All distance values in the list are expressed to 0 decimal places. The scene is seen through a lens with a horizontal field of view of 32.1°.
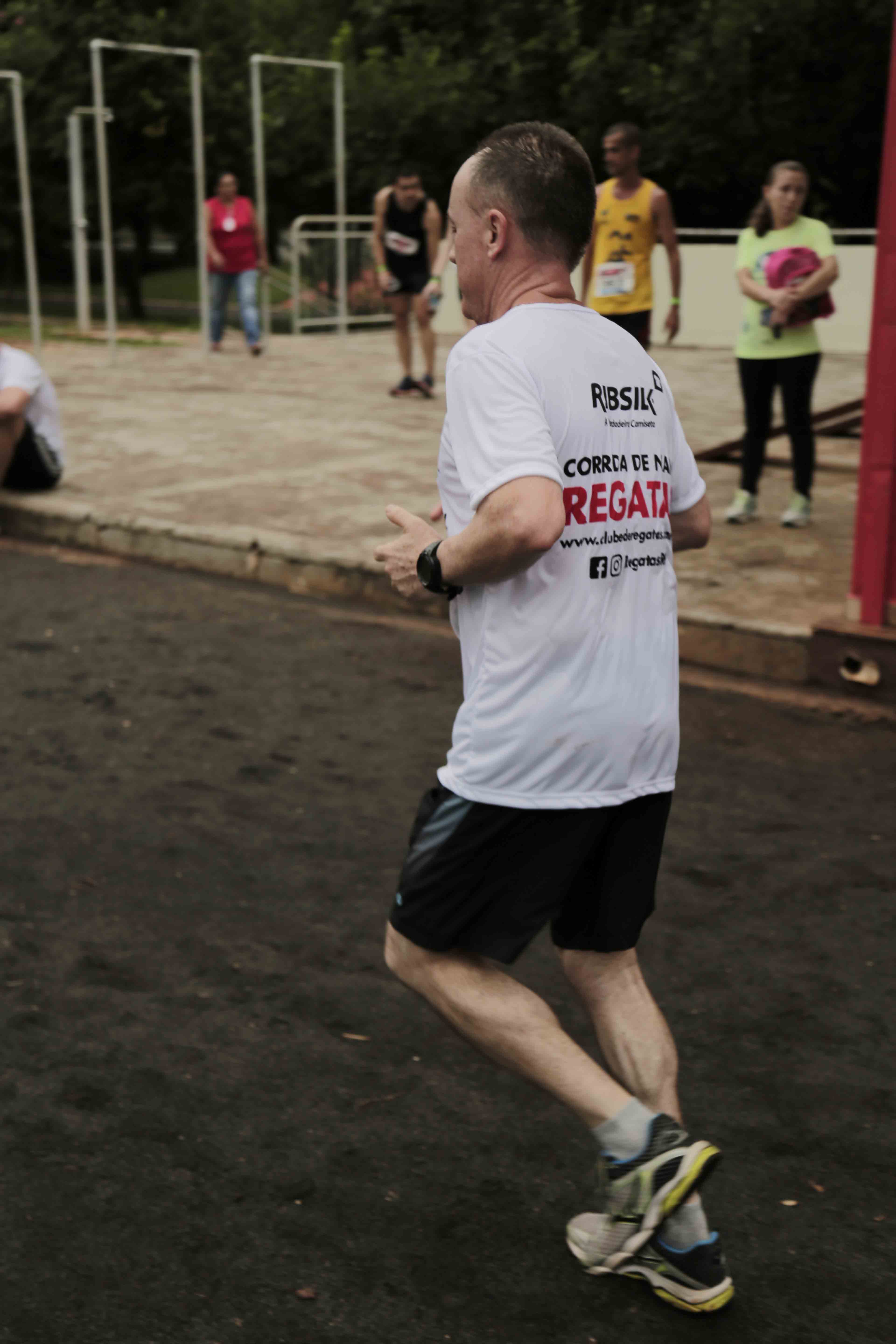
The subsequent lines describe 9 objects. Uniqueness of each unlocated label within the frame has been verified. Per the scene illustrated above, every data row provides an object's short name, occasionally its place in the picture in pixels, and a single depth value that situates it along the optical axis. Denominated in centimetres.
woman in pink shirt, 1716
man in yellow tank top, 870
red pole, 527
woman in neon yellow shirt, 739
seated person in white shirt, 823
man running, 230
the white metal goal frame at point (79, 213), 2062
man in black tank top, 1288
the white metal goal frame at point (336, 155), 1675
